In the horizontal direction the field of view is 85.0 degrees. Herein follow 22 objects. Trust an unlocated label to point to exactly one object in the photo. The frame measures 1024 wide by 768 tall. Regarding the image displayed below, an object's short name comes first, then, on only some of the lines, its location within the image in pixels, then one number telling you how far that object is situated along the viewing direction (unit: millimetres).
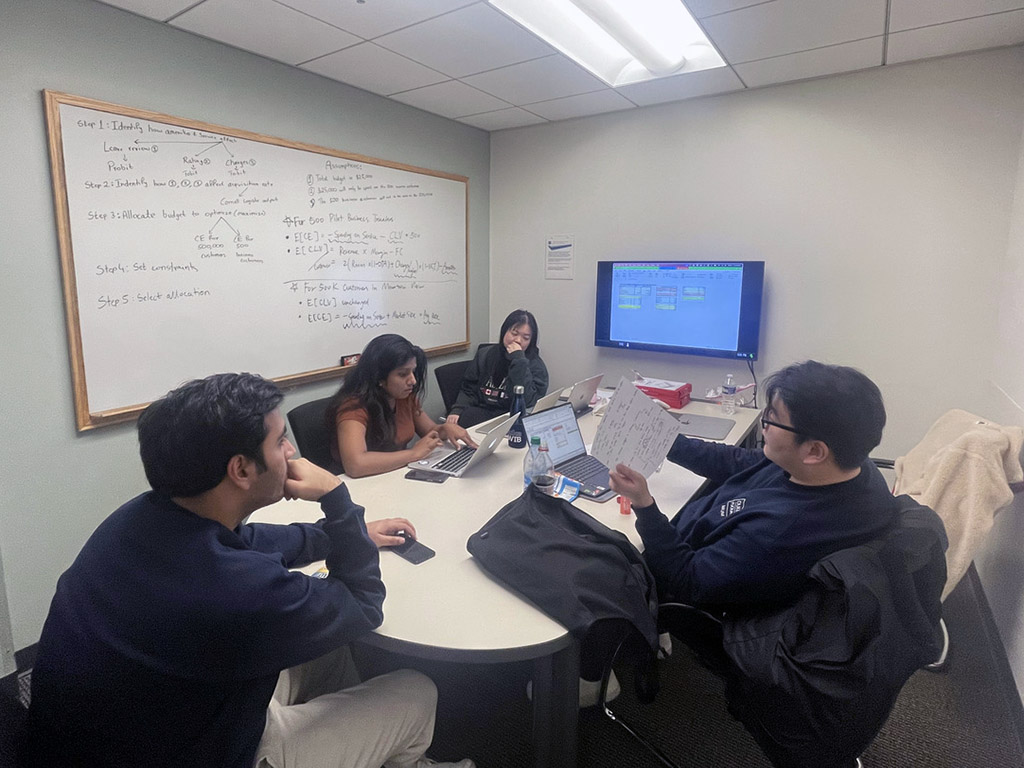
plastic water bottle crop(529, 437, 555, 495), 1720
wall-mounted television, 3184
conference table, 1097
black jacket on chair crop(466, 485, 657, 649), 1157
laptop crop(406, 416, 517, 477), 1929
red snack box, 3000
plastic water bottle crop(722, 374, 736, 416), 2984
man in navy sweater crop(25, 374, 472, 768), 854
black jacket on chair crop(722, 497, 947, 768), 1067
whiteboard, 2176
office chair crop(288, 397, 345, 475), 2123
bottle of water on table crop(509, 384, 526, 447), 2281
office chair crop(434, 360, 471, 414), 3578
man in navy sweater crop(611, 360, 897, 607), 1211
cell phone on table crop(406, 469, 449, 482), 1892
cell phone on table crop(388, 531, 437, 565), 1373
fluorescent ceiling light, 2361
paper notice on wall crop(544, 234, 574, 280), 3922
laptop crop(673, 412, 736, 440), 2479
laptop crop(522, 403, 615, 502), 1884
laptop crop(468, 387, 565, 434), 2238
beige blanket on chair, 1688
